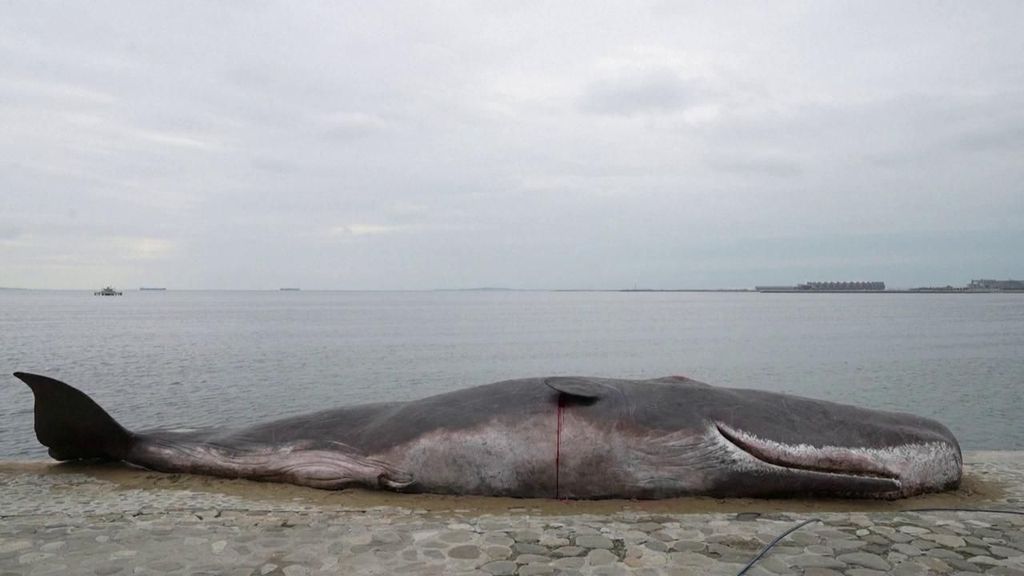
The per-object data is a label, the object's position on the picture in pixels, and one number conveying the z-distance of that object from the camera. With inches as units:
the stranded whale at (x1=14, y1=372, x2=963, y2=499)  300.2
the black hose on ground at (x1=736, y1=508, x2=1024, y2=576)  215.2
